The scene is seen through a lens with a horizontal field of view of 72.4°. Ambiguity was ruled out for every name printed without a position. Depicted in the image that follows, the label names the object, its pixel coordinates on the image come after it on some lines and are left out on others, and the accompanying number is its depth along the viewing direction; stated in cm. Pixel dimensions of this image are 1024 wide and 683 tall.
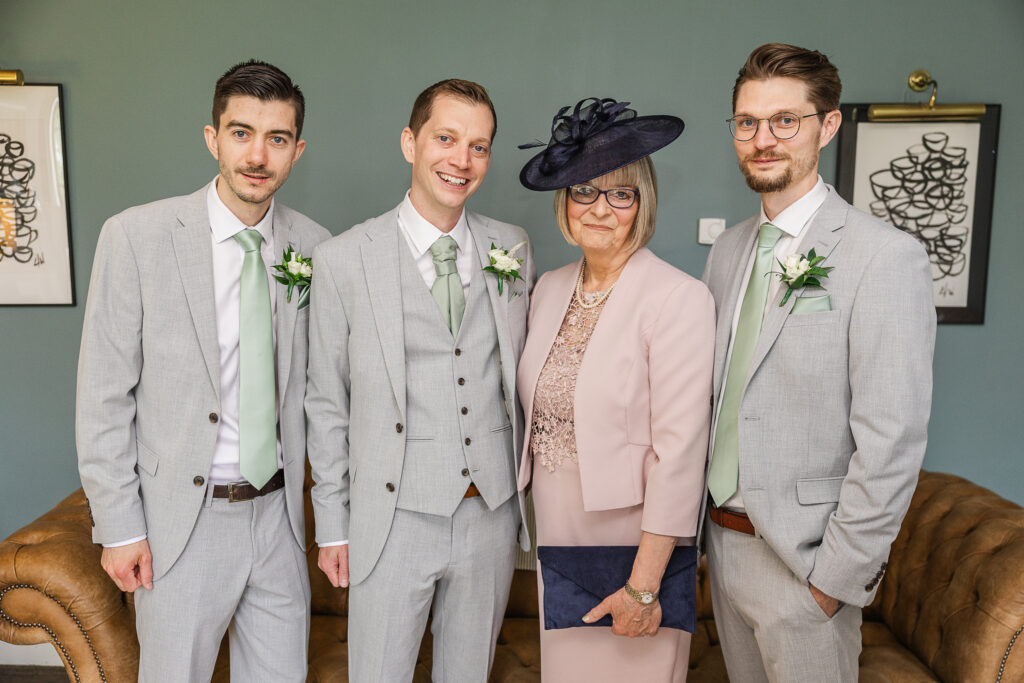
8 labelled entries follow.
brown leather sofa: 199
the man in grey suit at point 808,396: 154
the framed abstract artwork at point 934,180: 280
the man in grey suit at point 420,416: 187
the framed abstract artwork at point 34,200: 283
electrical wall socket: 291
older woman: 174
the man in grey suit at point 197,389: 178
